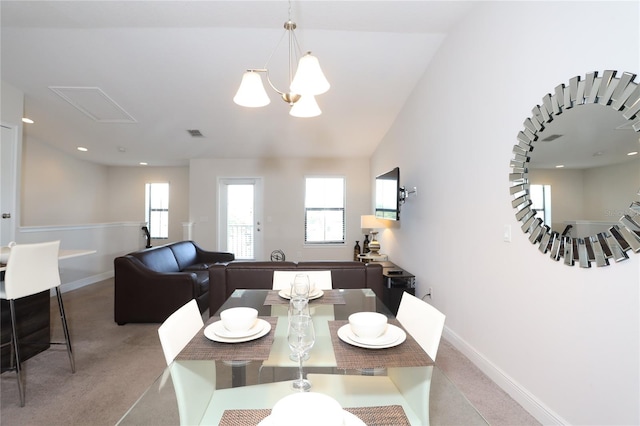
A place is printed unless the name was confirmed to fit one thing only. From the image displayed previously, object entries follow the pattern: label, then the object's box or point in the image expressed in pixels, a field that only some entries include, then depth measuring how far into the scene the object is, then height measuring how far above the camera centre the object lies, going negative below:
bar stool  1.90 -0.45
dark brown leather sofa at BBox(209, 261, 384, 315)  2.73 -0.59
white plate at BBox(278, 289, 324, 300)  1.77 -0.50
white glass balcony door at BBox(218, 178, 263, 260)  6.23 -0.07
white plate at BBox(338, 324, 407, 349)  1.08 -0.48
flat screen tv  3.66 +0.25
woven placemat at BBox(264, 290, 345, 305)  1.71 -0.52
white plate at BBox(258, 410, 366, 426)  0.61 -0.46
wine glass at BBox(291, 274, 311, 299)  1.17 -0.30
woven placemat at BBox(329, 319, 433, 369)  0.98 -0.49
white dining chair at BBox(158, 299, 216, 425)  0.95 -0.57
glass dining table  0.84 -0.56
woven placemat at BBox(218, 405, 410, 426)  0.77 -0.55
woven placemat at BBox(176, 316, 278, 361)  1.03 -0.50
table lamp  4.72 -0.18
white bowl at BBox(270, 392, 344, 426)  0.59 -0.41
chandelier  1.53 +0.70
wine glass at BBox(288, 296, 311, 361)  1.04 -0.34
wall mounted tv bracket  3.67 +0.27
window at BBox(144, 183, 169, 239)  7.17 +0.04
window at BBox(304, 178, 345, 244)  6.32 +0.03
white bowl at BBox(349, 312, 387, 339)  1.11 -0.43
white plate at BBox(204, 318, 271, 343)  1.12 -0.49
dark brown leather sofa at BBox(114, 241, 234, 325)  3.17 -0.87
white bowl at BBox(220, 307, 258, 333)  1.17 -0.43
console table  3.39 -0.84
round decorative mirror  1.31 +0.24
